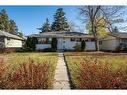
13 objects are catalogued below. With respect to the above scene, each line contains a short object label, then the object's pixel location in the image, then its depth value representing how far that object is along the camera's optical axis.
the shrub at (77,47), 15.60
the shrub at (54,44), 15.41
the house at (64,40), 15.65
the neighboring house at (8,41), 14.56
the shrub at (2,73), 3.47
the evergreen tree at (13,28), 28.22
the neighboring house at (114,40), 15.57
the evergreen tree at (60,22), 26.29
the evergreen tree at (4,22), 25.18
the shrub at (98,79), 3.21
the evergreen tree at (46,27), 28.65
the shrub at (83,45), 15.86
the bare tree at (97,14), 15.63
